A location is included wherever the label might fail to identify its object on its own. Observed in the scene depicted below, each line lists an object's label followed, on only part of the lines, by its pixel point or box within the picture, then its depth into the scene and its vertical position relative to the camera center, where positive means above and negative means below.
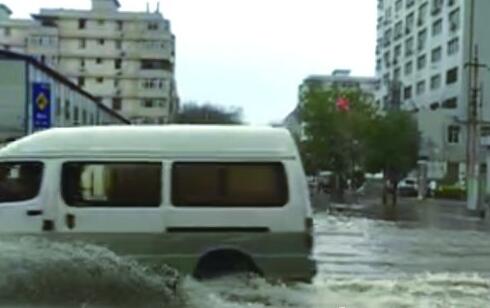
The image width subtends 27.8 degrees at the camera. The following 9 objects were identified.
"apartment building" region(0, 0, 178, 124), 117.69 +9.24
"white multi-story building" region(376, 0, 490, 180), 87.81 +6.81
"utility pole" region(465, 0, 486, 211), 43.80 -1.49
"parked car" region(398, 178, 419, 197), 78.75 -4.36
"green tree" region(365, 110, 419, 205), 73.94 -0.83
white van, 11.72 -0.84
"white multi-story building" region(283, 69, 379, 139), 134.48 +9.08
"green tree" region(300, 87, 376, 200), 72.50 +0.33
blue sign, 30.51 +0.60
